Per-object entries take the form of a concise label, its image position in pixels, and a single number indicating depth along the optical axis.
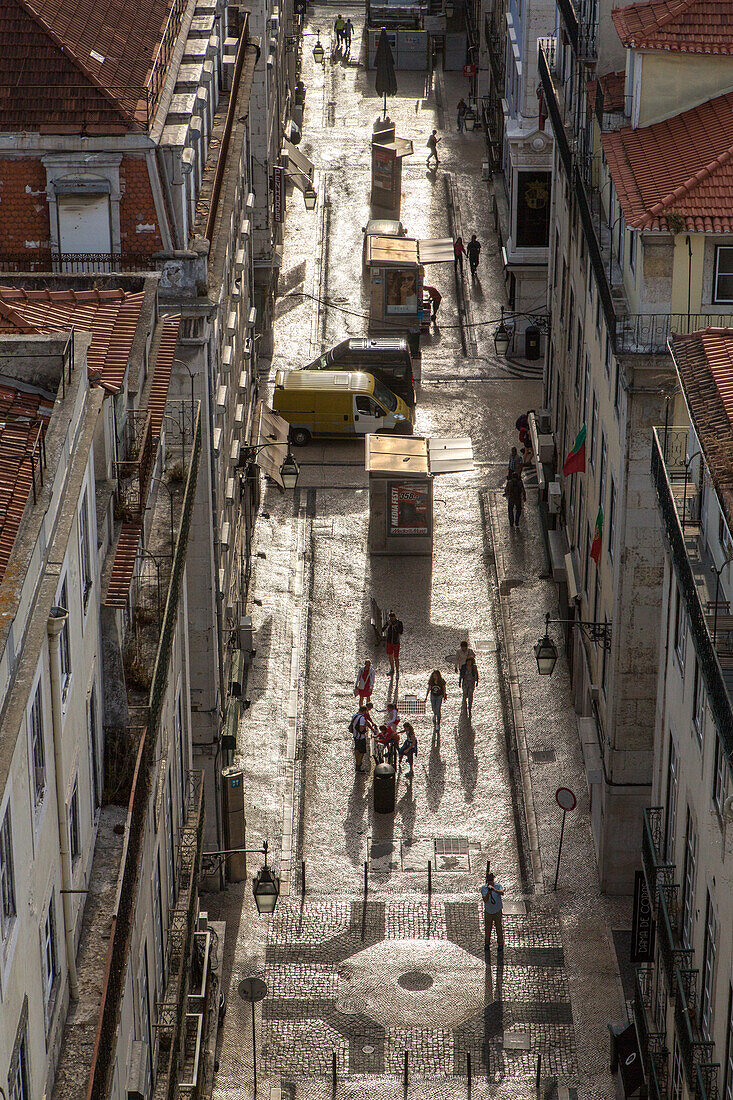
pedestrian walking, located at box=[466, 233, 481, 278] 86.69
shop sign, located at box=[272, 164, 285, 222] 83.01
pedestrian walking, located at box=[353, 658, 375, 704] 54.47
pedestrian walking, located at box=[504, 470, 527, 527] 64.56
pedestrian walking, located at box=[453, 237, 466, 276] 87.69
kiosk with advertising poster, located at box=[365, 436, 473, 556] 62.38
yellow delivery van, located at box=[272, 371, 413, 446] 71.25
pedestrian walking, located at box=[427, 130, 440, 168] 101.94
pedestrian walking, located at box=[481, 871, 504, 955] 44.34
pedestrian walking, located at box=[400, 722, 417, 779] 51.72
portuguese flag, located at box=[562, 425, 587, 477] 53.72
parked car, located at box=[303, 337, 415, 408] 73.81
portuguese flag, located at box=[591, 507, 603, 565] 49.31
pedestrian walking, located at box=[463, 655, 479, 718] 54.53
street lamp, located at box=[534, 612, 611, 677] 47.78
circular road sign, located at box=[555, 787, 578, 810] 45.48
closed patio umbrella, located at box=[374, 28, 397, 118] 112.31
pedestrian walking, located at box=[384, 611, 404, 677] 56.62
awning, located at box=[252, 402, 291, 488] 63.19
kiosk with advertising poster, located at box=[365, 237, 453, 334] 80.44
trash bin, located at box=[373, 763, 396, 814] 49.84
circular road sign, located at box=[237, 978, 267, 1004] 40.97
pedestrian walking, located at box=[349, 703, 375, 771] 52.25
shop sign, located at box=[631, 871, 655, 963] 40.03
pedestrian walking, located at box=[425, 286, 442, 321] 82.94
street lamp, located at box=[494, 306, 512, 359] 73.06
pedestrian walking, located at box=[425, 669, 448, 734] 53.62
